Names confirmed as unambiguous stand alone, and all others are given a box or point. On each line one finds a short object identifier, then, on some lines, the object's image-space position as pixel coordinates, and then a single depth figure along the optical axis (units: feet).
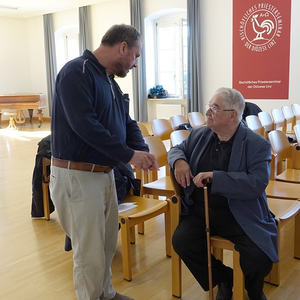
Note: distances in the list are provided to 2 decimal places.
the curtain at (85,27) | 36.81
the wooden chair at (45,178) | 11.78
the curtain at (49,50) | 40.57
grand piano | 35.70
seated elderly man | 6.61
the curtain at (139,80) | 33.09
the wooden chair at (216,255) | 6.75
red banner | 26.40
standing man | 5.81
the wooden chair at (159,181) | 10.09
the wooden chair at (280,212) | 7.58
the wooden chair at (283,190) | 9.26
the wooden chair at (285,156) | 10.98
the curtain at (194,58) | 29.66
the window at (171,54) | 32.81
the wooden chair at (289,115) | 20.67
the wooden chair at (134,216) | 8.21
